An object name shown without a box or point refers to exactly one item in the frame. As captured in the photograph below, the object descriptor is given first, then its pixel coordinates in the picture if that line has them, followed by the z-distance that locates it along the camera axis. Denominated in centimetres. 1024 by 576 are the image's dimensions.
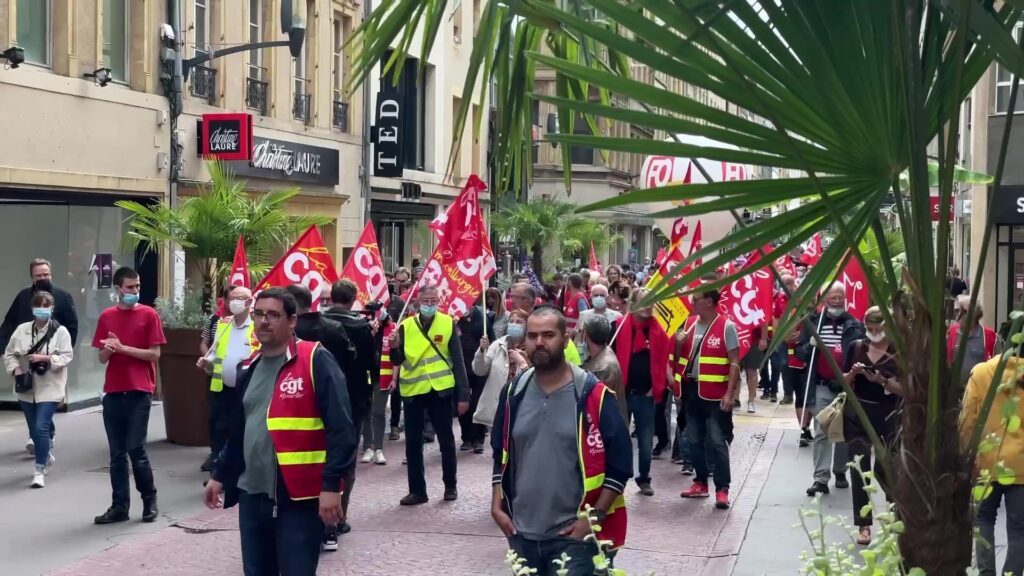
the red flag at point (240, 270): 1180
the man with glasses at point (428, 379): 1053
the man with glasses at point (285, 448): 562
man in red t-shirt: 930
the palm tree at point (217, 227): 1427
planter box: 1311
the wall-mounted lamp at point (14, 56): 1463
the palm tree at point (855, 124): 261
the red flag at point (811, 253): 1958
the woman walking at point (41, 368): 1098
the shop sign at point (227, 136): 1909
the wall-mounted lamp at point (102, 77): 1659
